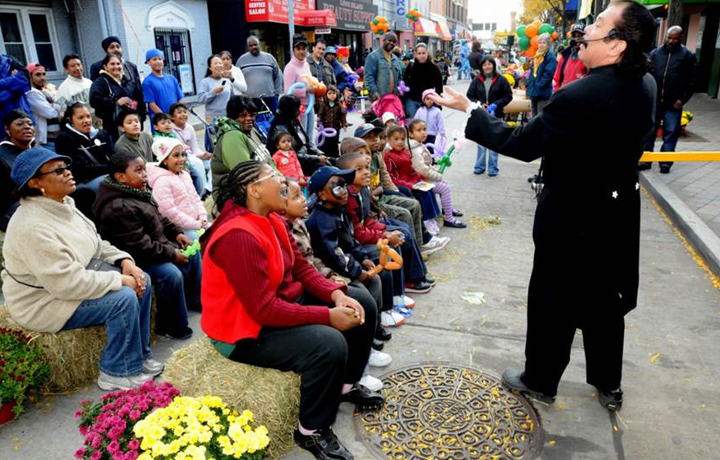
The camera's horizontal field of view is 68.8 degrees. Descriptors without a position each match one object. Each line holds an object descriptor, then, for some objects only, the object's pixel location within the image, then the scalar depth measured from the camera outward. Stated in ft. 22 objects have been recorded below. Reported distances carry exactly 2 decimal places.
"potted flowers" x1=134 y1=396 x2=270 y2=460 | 7.41
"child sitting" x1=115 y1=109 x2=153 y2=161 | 17.94
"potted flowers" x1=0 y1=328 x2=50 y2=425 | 10.02
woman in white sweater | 10.14
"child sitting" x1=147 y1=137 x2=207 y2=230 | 15.37
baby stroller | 29.48
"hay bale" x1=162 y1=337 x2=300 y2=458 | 9.07
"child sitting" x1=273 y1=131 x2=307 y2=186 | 18.95
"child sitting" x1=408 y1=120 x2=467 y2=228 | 20.16
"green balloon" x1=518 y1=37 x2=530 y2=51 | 58.85
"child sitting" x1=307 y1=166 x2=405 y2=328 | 12.47
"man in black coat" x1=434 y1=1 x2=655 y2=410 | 9.00
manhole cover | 9.57
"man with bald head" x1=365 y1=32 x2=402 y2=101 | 31.09
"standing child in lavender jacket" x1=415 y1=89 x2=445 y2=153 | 26.84
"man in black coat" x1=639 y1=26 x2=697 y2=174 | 27.76
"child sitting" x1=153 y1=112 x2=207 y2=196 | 19.76
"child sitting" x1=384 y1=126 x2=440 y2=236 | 19.81
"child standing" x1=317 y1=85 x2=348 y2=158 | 29.32
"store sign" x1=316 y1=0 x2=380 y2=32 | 80.43
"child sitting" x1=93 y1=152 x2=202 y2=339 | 12.92
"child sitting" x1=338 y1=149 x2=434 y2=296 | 14.23
